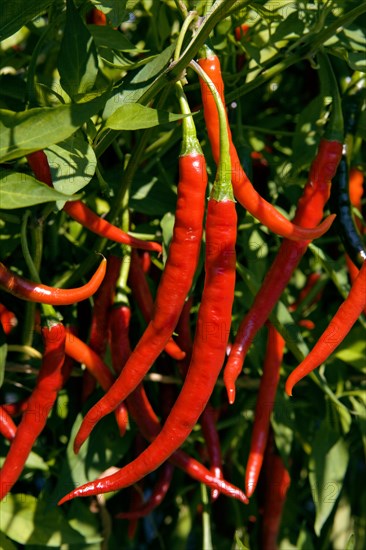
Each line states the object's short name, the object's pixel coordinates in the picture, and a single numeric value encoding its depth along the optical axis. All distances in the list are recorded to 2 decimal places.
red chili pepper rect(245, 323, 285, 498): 0.61
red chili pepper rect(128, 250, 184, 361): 0.59
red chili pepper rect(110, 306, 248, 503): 0.58
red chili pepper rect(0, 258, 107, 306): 0.52
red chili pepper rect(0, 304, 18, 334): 0.59
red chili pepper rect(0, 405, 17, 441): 0.58
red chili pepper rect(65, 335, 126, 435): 0.58
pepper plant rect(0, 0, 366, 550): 0.51
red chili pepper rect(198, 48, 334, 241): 0.51
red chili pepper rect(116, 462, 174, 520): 0.63
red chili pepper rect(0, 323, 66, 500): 0.55
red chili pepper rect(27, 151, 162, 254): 0.51
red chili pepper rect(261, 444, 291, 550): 0.67
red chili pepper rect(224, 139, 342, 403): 0.56
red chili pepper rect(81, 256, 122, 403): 0.59
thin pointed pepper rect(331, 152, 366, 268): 0.59
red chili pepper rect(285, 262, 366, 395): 0.54
